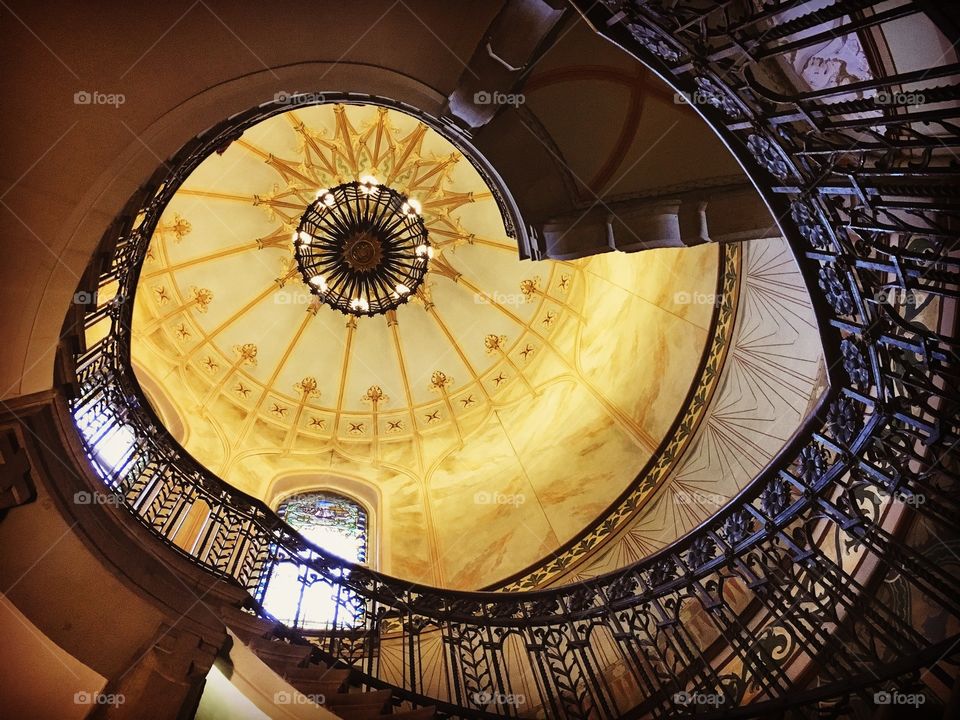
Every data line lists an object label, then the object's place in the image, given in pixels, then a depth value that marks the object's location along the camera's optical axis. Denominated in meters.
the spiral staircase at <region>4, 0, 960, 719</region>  3.58
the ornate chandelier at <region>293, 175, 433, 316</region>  13.13
